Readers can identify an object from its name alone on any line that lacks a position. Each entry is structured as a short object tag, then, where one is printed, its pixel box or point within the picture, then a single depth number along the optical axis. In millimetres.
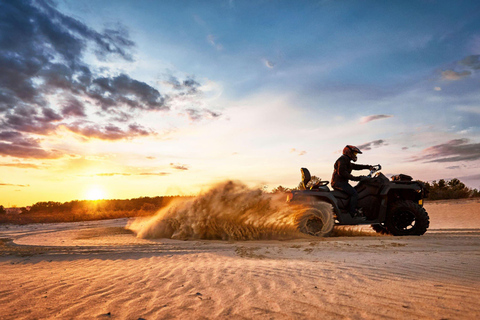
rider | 8969
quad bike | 8594
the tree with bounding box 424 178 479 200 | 24406
